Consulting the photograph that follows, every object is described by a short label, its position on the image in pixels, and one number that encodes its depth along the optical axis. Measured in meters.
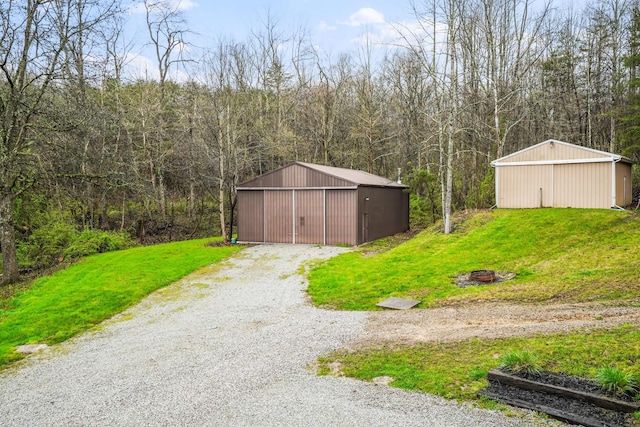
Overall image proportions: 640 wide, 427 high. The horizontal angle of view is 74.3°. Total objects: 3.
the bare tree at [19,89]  12.66
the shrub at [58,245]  16.98
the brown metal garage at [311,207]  17.58
